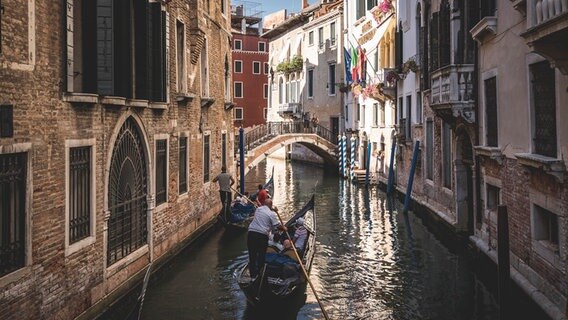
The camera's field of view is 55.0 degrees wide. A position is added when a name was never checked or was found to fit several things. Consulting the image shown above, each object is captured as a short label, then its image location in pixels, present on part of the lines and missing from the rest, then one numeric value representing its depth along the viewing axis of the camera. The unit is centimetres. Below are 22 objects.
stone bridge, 2222
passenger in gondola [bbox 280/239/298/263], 814
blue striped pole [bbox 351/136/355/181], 2363
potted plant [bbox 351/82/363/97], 2293
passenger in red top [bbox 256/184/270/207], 1179
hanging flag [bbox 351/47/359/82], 2272
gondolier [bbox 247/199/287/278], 738
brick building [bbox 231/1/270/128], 3666
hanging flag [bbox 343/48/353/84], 2336
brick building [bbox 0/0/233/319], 499
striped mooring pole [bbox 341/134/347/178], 2480
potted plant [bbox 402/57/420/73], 1451
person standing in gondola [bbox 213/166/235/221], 1245
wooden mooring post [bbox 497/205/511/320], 595
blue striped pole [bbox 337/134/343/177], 2528
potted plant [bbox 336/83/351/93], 2629
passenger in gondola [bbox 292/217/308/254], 911
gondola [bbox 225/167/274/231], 1217
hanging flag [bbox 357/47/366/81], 2155
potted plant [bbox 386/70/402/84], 1747
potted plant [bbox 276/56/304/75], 3288
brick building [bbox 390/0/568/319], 595
